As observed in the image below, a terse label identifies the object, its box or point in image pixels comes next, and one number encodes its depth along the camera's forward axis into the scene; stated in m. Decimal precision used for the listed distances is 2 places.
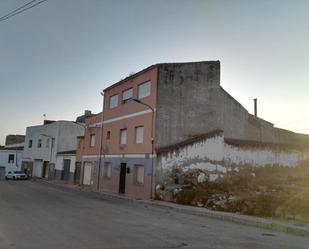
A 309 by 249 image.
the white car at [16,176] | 33.68
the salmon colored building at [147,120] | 16.74
